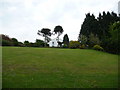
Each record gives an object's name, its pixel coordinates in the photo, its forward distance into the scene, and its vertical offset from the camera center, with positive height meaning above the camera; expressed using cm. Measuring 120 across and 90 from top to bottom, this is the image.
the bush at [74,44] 1949 +24
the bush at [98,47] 1678 -34
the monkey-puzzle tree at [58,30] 2895 +468
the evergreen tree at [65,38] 2885 +227
